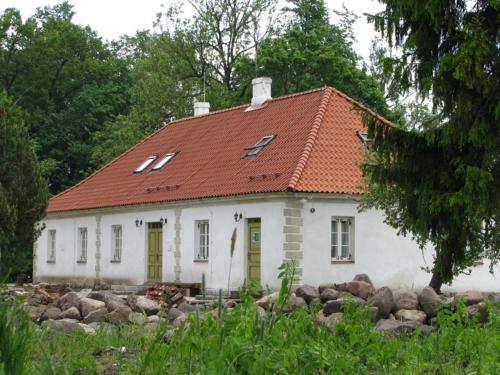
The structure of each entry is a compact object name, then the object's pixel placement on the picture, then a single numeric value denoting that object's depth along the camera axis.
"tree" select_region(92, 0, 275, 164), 45.78
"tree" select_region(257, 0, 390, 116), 40.91
